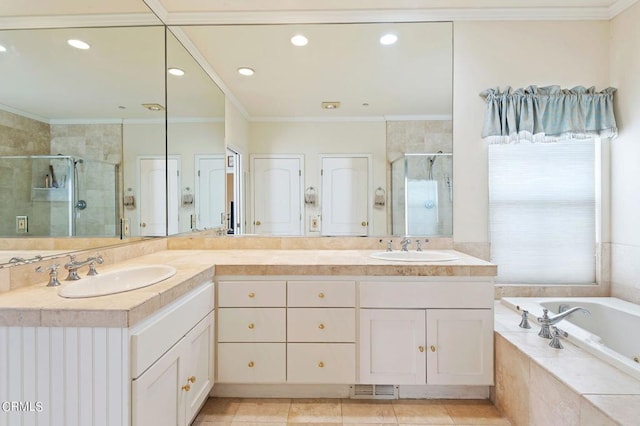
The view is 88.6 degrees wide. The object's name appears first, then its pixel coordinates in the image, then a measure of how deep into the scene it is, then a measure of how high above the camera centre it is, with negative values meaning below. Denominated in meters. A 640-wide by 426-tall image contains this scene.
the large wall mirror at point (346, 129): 2.43 +0.62
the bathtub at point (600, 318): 1.98 -0.67
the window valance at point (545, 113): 2.33 +0.71
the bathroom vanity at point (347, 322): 1.90 -0.65
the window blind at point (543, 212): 2.44 +0.00
